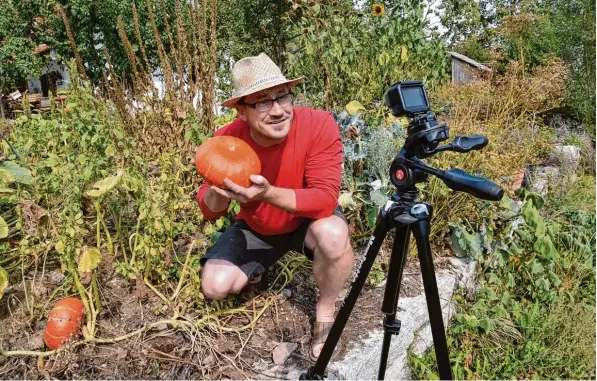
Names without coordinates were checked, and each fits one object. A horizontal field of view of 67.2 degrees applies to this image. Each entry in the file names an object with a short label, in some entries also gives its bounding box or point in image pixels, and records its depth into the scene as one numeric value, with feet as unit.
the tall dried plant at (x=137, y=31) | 9.47
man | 5.84
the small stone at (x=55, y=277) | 7.26
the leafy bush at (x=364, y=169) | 8.35
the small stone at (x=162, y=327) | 6.34
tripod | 3.61
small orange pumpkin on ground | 5.72
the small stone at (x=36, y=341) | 5.98
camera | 3.95
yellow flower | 14.69
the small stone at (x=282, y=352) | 6.09
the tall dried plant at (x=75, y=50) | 8.94
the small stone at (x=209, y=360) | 5.87
